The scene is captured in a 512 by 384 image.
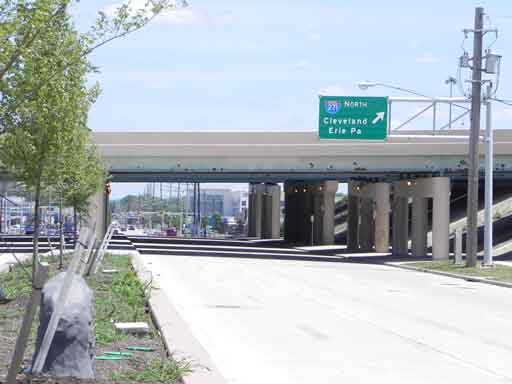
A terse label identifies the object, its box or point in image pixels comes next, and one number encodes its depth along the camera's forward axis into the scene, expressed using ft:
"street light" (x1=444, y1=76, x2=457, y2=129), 234.99
